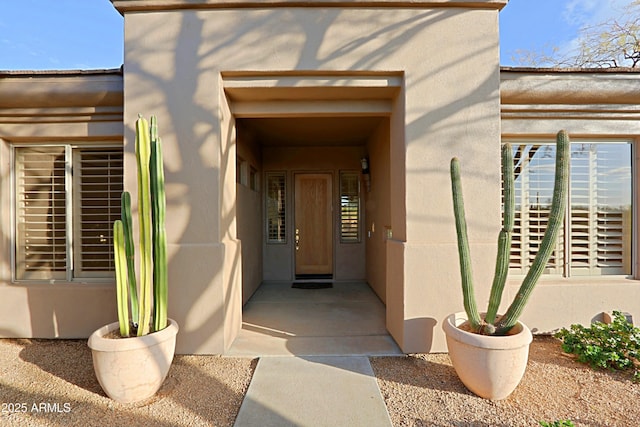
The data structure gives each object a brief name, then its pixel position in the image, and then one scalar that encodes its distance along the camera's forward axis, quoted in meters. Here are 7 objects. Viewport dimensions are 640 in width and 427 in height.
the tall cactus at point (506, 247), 2.43
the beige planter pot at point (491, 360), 2.44
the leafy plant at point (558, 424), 1.78
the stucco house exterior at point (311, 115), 3.27
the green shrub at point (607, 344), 2.96
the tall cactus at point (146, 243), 2.68
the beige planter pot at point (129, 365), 2.44
